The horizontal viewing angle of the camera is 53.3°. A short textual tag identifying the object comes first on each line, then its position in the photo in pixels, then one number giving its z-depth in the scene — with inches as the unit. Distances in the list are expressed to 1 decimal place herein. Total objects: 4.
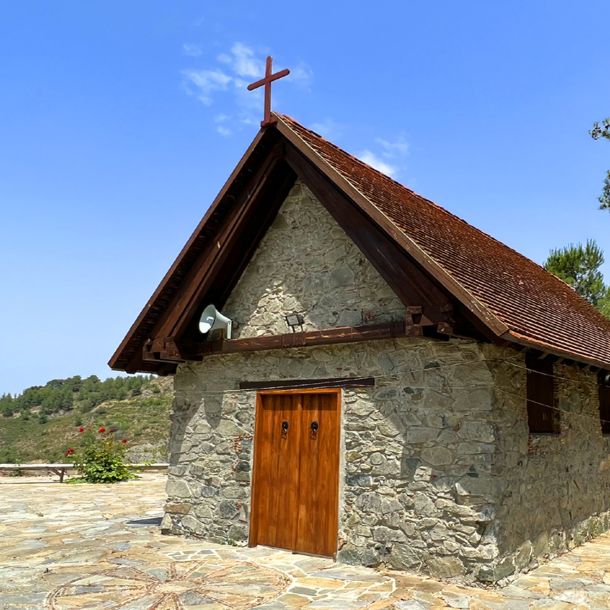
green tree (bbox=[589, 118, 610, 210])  546.6
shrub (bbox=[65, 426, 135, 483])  698.2
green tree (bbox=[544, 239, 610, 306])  934.4
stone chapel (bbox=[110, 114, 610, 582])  268.2
